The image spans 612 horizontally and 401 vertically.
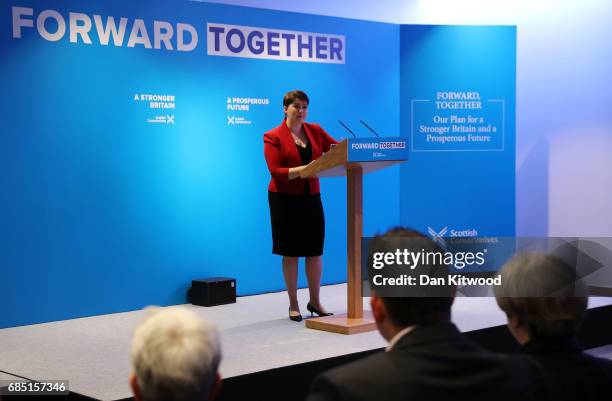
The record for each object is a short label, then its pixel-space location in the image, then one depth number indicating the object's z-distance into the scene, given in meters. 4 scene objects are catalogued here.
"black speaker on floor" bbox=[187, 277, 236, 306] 6.36
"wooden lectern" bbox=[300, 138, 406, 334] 4.97
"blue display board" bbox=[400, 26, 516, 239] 7.53
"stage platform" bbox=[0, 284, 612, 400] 4.27
